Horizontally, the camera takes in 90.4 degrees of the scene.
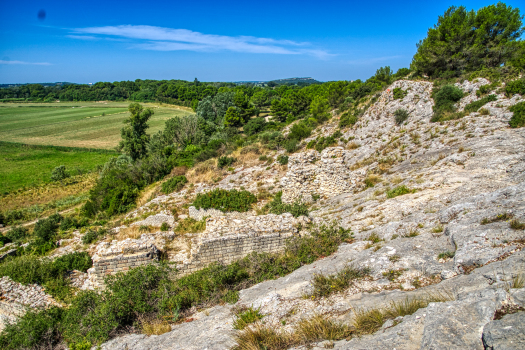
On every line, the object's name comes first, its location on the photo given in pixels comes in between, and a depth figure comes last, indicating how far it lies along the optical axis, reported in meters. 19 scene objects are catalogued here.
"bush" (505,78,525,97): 14.23
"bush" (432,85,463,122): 16.81
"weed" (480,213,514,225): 5.63
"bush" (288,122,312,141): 26.41
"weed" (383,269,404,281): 5.14
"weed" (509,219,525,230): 5.03
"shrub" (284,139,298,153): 22.77
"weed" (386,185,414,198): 9.38
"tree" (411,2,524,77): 21.50
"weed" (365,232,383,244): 7.14
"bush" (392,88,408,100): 21.80
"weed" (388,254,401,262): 5.65
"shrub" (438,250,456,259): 5.23
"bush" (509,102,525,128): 11.98
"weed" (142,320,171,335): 5.53
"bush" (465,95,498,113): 15.30
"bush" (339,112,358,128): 24.32
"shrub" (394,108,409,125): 19.52
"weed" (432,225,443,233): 6.42
